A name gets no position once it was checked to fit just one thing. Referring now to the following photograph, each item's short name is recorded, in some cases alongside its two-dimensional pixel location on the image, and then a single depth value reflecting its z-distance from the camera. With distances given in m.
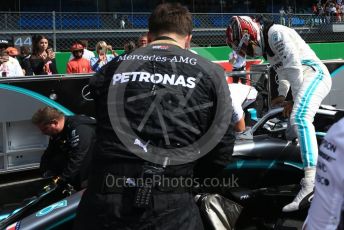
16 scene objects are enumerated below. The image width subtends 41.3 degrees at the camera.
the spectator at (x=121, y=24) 16.75
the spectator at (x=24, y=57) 7.49
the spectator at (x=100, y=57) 7.36
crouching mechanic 3.89
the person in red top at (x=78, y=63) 7.17
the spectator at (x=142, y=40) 7.33
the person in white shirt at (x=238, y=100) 2.62
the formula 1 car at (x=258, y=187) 2.70
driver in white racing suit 2.87
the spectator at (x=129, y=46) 7.42
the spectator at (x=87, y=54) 8.00
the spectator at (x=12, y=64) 6.88
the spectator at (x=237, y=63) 9.23
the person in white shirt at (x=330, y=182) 1.23
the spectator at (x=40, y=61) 7.29
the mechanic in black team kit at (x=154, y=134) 1.76
